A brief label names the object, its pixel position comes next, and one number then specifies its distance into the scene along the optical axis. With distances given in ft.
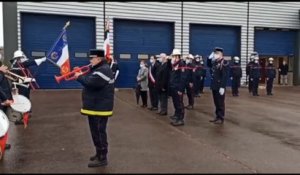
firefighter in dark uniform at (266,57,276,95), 69.15
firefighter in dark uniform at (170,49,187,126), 35.76
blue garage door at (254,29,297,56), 92.22
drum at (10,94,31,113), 29.43
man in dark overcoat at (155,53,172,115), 40.14
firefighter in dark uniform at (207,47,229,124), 36.24
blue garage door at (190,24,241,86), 86.25
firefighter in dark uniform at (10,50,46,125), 36.35
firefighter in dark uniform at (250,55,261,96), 68.18
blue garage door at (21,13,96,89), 73.72
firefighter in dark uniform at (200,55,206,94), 66.90
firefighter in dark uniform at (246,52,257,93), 69.43
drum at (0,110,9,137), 22.97
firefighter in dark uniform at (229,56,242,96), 67.56
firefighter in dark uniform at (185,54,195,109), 43.19
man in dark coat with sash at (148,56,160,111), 44.62
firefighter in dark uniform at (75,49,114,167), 21.24
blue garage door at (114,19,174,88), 80.53
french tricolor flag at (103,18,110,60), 43.87
